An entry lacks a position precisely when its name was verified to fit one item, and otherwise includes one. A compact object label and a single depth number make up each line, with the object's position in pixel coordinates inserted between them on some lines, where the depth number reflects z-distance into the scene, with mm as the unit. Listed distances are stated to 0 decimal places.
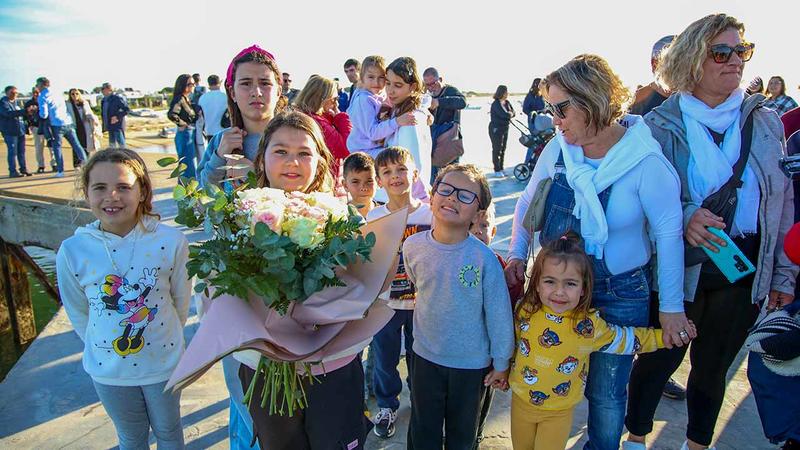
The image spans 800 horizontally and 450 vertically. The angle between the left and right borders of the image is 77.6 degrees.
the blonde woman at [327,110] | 3584
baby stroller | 9430
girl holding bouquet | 1816
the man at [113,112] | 10266
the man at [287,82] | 9572
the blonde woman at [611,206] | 1988
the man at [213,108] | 5714
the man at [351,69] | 7770
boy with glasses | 2113
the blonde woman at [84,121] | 10438
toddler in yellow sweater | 2074
